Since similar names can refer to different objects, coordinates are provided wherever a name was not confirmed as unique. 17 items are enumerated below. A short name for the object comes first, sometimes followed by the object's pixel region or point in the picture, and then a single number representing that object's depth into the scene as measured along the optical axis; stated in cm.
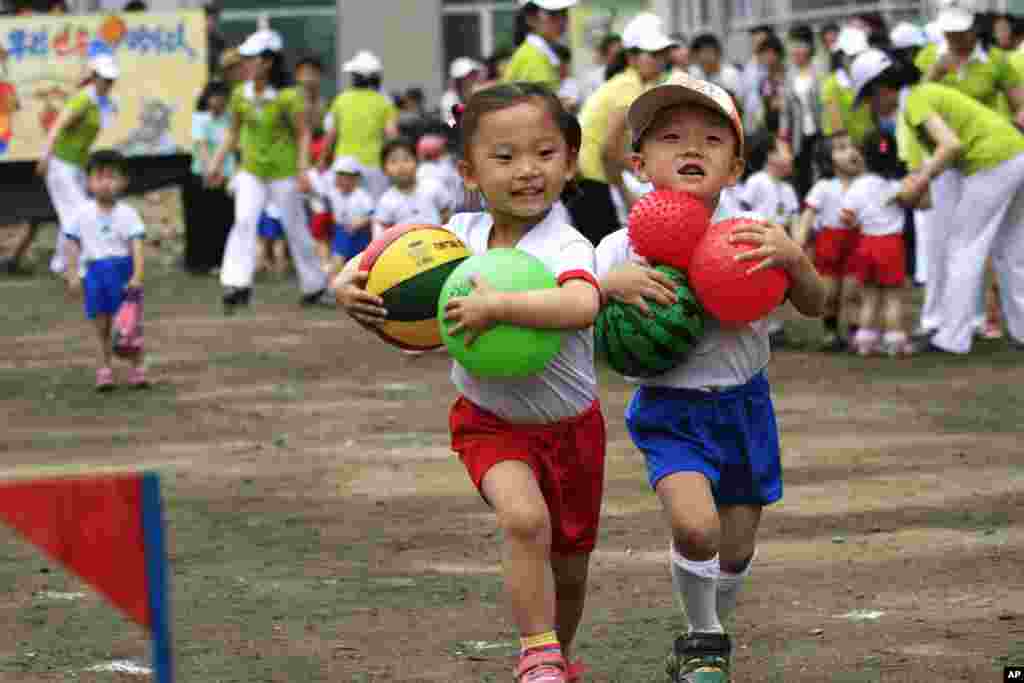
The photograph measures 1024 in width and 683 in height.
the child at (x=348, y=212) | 1869
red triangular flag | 405
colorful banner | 2438
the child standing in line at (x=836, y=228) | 1412
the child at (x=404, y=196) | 1698
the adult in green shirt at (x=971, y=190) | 1334
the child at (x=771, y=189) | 1491
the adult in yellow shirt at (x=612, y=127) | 1266
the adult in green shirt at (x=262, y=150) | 1764
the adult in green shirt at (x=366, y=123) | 2002
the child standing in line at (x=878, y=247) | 1385
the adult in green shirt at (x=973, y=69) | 1391
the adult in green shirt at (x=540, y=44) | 1433
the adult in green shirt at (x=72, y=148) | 1847
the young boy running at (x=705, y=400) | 569
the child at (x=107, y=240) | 1347
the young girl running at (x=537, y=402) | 545
